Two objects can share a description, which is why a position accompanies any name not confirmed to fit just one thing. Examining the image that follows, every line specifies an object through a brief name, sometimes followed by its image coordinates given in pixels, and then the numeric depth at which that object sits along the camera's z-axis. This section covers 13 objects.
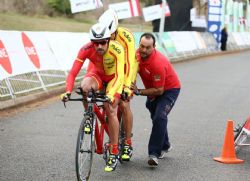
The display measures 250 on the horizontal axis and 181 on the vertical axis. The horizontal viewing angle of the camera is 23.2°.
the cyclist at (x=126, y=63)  7.27
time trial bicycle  6.49
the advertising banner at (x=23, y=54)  12.93
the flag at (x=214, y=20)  44.56
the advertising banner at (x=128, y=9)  26.33
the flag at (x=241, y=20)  55.35
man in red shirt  7.73
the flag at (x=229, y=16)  50.19
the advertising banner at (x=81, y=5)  20.36
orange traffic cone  8.40
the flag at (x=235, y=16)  53.16
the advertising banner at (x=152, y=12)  30.48
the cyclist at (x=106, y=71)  6.87
